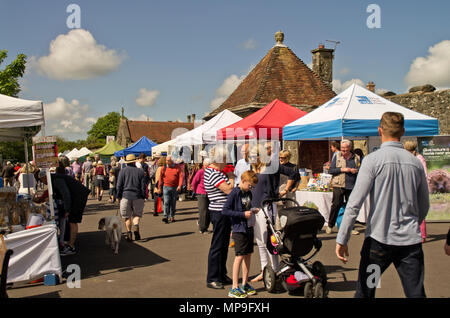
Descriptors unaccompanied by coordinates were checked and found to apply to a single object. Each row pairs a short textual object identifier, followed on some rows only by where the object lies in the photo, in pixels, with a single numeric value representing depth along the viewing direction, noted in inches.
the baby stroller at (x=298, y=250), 192.4
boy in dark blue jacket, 201.5
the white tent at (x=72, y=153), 1351.5
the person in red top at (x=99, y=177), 773.9
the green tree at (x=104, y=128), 4084.6
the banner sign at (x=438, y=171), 412.8
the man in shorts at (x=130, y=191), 353.7
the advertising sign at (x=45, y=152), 259.0
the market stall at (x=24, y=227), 231.5
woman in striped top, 221.5
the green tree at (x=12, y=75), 826.2
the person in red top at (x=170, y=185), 462.3
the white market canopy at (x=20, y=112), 241.0
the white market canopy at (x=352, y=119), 364.5
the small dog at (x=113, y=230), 315.0
